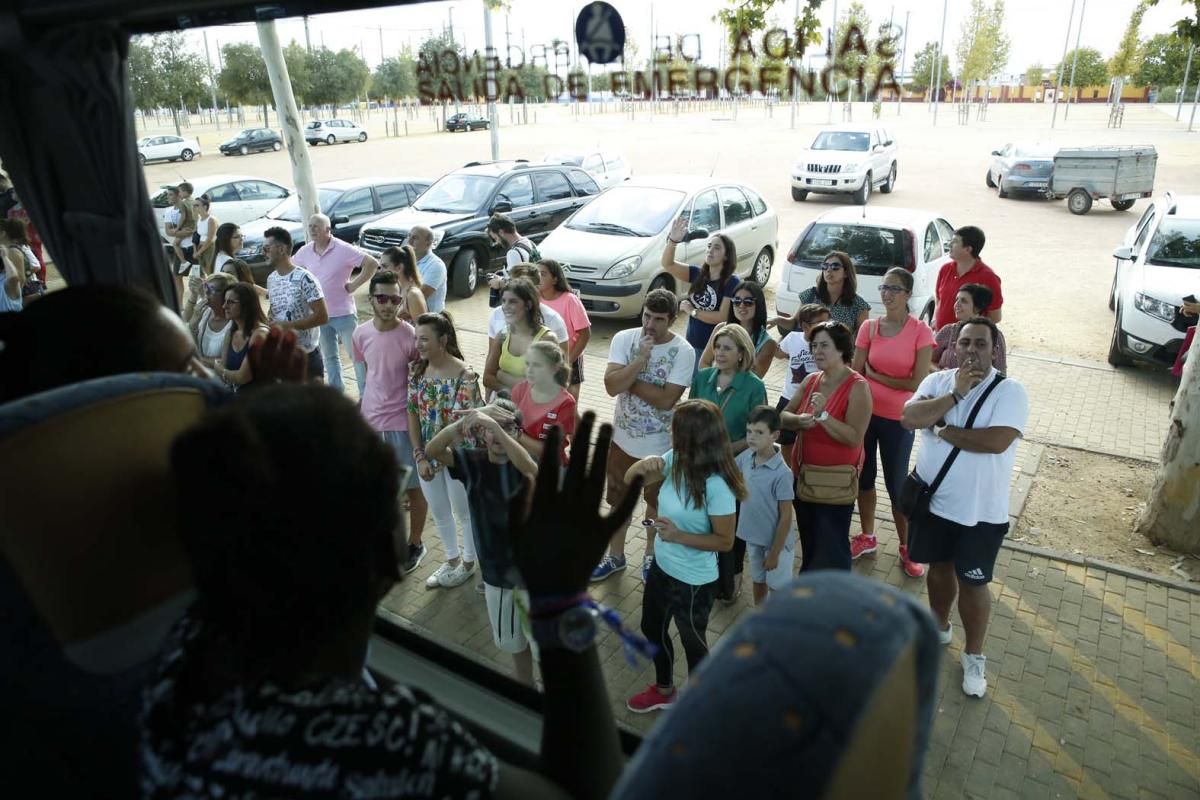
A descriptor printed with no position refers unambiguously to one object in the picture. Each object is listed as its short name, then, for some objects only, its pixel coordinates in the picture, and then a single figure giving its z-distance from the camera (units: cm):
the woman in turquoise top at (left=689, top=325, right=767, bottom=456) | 403
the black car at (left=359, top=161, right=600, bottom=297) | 1066
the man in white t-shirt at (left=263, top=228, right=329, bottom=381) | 558
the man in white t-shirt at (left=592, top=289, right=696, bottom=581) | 437
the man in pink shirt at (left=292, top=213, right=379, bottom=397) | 676
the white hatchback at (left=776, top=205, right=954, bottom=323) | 764
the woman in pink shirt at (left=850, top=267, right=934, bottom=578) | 448
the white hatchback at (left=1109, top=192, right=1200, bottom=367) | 747
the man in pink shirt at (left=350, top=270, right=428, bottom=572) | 447
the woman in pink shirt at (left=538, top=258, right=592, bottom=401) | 561
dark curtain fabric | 222
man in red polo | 556
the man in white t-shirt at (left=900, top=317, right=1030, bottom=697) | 340
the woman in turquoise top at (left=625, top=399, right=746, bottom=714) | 326
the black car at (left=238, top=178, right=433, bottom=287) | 1092
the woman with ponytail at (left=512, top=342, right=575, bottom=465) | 384
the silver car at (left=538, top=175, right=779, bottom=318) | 913
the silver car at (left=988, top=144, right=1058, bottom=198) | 1866
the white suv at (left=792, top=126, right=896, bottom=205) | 1758
